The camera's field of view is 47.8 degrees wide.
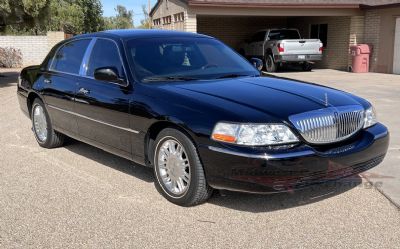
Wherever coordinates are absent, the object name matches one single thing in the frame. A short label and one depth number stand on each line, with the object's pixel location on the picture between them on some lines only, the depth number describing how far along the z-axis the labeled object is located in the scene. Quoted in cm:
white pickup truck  1830
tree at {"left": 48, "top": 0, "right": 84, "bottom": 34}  3543
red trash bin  1847
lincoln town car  368
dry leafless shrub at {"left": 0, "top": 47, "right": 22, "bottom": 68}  2262
